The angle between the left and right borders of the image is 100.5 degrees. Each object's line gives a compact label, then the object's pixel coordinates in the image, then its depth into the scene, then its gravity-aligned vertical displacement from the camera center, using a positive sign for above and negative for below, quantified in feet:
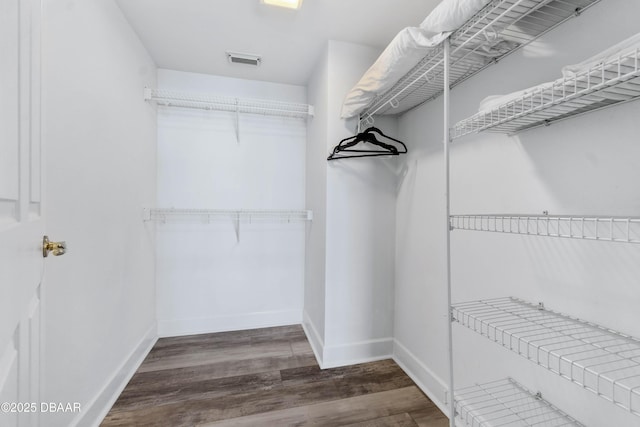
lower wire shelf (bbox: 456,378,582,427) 3.19 -2.52
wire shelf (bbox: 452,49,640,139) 2.12 +1.16
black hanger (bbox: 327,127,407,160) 6.06 +1.56
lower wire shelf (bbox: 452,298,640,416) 2.40 -1.29
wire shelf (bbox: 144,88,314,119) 7.53 +3.25
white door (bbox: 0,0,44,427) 2.27 +0.02
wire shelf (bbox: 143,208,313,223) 7.74 -0.02
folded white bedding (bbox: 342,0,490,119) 3.07 +2.39
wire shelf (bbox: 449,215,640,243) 2.66 -0.15
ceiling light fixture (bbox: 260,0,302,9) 5.09 +4.10
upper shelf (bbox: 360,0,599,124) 3.00 +2.37
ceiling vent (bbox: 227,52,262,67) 7.01 +4.22
